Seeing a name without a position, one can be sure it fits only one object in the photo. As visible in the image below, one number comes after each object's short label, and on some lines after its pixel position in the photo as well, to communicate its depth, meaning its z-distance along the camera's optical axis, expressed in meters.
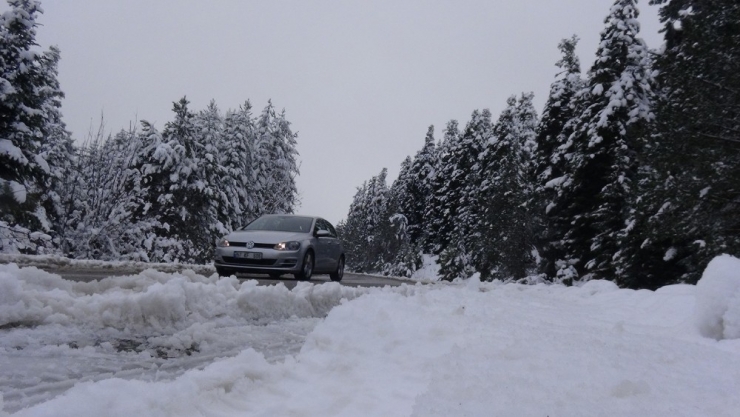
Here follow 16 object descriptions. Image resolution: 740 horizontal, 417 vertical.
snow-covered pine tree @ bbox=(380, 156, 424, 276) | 57.66
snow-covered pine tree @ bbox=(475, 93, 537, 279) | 31.59
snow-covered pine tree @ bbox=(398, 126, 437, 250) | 72.56
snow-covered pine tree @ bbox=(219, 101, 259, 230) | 40.59
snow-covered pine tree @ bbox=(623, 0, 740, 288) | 13.97
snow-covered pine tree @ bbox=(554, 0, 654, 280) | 22.78
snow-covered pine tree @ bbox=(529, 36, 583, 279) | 28.83
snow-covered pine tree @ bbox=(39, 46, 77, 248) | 21.77
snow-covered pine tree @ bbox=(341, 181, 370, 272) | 85.87
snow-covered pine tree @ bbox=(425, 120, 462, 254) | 59.56
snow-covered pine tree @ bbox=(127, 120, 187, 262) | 31.59
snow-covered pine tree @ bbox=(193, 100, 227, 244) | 35.34
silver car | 12.42
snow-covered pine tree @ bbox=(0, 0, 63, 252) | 20.20
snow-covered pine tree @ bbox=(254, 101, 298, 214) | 46.91
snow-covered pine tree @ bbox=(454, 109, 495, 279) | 38.88
